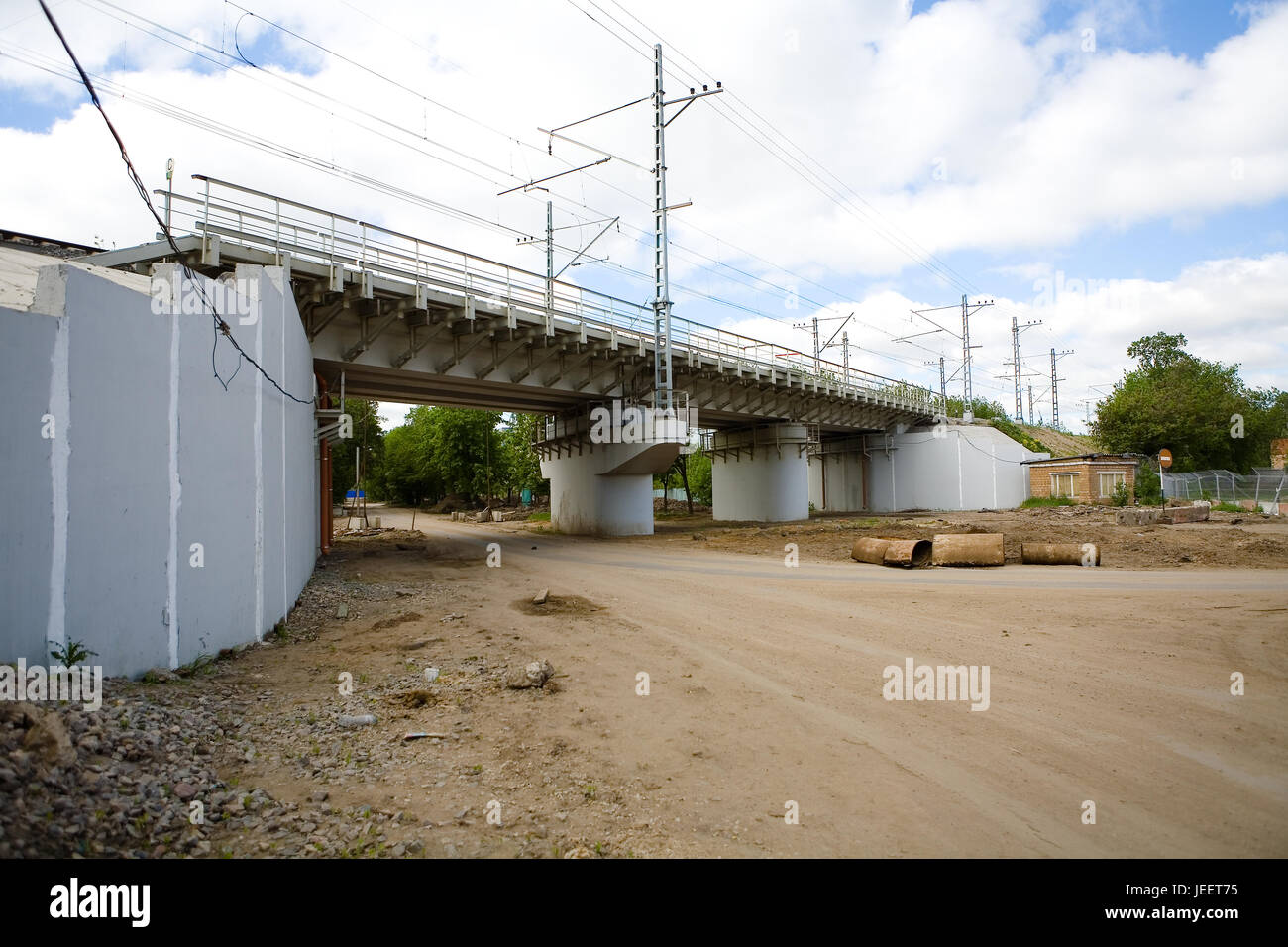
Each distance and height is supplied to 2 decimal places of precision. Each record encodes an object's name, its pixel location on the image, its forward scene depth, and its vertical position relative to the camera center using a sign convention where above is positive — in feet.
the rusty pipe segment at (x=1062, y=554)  51.80 -5.16
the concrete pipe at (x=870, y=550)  58.03 -5.07
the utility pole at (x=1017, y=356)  211.20 +43.79
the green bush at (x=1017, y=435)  182.39 +16.15
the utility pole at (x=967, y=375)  146.18 +25.70
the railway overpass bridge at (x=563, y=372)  54.24 +16.34
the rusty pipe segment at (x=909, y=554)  54.60 -5.11
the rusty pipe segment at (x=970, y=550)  52.65 -4.76
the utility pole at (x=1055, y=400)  266.57 +36.59
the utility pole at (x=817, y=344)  118.19 +37.10
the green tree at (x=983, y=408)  250.86 +34.69
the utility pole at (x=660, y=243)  76.54 +30.01
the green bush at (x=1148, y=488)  120.16 -0.35
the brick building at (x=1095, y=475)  124.16 +2.39
